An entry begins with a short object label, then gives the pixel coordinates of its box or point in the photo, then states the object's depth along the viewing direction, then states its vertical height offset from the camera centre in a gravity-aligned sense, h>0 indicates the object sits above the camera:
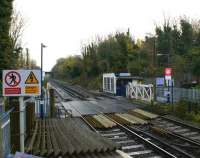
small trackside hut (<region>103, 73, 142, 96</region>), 46.41 -0.62
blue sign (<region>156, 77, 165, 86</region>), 34.88 -0.37
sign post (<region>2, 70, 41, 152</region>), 9.66 -0.18
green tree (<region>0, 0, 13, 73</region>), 24.45 +2.96
